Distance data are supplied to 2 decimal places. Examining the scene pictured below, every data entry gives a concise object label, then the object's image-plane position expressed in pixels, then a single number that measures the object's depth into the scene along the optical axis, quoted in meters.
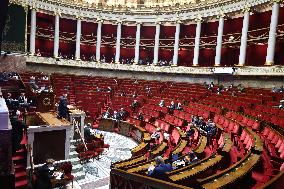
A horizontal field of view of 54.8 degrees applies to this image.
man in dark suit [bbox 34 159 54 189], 6.32
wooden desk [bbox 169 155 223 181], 5.28
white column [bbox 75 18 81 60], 26.94
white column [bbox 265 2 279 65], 18.08
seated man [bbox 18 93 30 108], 11.82
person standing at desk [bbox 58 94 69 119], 10.93
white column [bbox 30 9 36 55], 24.52
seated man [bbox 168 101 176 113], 16.01
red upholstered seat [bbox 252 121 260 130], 10.12
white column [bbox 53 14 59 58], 25.92
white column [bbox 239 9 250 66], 20.39
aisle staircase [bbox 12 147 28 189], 7.30
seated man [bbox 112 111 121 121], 15.98
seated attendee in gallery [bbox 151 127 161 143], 11.77
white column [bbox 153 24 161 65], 27.16
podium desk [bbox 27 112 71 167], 8.71
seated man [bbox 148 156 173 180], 5.33
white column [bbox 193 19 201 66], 24.38
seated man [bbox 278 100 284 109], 11.92
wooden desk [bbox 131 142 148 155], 10.32
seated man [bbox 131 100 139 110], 18.48
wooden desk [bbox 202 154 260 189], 4.43
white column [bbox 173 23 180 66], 25.90
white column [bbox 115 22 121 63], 28.09
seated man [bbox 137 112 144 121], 15.68
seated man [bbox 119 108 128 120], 16.27
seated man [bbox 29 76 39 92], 14.09
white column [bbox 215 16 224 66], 22.50
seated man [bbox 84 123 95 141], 12.03
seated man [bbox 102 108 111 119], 16.36
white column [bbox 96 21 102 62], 27.77
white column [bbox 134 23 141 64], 27.83
